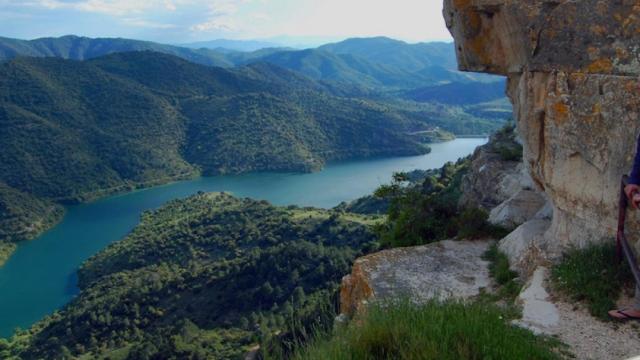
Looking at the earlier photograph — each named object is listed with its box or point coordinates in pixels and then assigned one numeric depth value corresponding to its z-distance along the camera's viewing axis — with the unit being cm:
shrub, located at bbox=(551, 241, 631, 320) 557
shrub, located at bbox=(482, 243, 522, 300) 696
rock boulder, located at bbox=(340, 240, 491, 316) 751
